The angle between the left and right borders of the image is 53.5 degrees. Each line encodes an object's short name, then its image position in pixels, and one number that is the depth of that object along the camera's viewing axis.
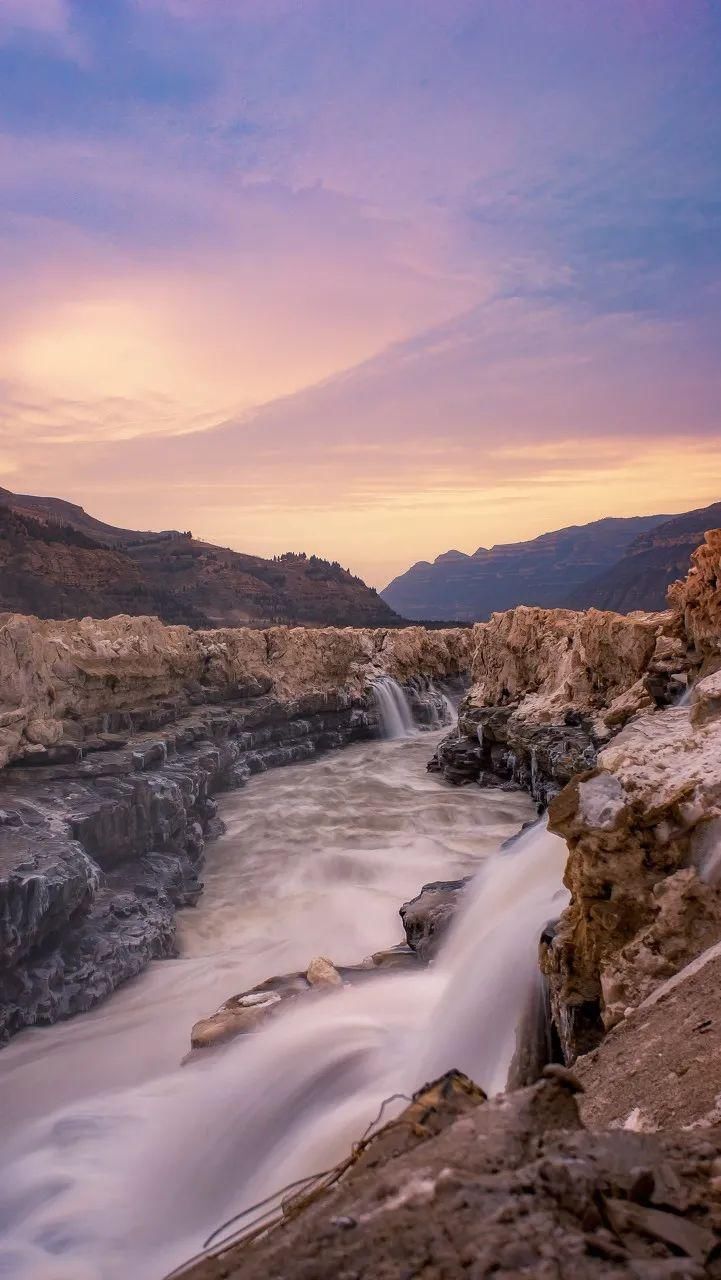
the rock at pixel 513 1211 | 1.76
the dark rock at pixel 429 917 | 9.04
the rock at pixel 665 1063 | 3.04
